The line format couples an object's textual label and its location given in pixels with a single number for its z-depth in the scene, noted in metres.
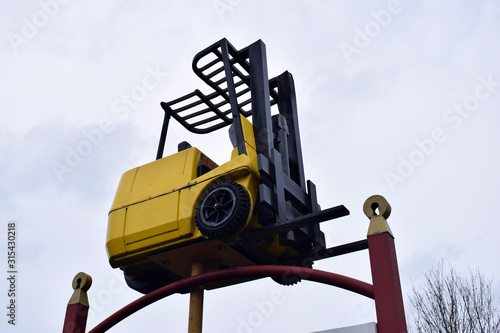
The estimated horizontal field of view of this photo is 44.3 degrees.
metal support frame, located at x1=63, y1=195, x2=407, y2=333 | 6.20
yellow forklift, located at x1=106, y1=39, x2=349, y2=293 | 7.98
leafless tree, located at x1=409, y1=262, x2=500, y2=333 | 14.74
